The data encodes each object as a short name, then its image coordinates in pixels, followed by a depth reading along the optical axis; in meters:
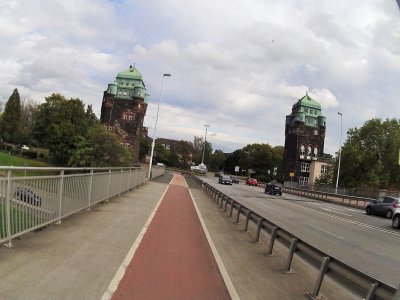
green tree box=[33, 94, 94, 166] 88.31
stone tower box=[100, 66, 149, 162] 116.37
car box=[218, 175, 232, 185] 70.89
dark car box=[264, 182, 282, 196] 52.72
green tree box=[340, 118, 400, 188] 85.31
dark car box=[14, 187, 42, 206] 8.87
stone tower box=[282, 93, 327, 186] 124.50
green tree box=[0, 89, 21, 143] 122.56
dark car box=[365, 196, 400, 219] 33.31
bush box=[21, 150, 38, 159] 104.65
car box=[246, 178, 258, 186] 84.94
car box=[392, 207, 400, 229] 25.09
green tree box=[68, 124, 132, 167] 74.50
